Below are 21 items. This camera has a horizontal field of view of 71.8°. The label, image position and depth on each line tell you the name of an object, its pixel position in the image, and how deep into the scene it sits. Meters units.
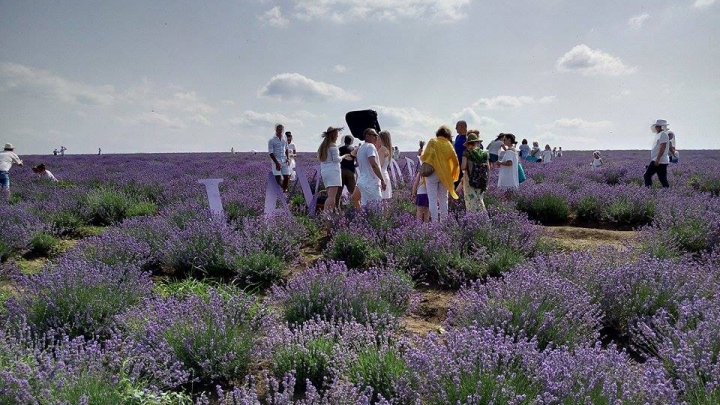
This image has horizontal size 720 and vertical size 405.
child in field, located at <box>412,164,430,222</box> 6.70
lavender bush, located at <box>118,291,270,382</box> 2.82
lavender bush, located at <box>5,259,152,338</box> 3.22
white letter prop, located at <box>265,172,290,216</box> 6.62
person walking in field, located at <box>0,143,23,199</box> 9.60
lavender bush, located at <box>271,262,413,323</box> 3.39
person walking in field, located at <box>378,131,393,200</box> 7.43
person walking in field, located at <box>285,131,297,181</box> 10.33
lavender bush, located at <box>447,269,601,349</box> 2.92
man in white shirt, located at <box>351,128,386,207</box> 6.61
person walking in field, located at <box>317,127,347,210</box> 7.09
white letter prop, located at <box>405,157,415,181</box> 13.61
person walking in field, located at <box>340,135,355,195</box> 7.94
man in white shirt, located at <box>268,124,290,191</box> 9.26
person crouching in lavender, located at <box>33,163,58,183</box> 12.74
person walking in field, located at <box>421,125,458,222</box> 6.20
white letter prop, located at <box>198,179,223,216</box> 6.10
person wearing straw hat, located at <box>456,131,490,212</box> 6.56
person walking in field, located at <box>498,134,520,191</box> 8.32
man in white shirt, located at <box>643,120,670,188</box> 8.84
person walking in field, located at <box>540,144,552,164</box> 19.23
